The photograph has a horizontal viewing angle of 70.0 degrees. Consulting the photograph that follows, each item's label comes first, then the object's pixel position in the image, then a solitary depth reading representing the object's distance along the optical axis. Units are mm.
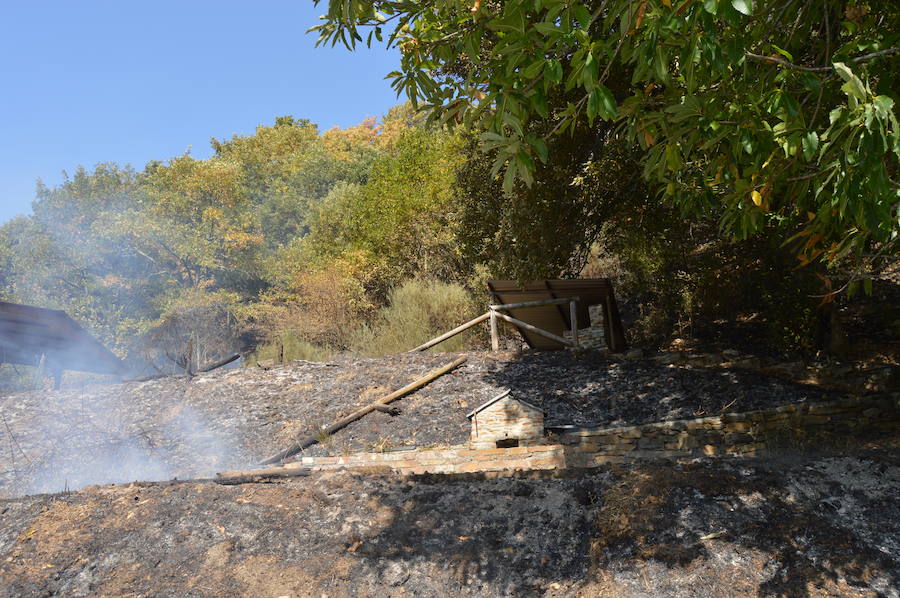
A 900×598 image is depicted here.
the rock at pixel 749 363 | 10406
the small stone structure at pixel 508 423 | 8492
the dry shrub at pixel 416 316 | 17047
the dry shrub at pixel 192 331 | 24625
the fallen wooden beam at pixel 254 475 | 5789
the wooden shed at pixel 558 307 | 11258
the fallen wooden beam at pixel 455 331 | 13133
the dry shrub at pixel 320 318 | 20047
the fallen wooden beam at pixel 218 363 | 13141
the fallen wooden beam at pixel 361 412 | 9102
